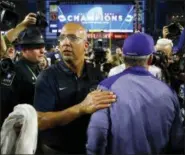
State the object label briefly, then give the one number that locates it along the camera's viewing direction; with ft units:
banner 63.46
